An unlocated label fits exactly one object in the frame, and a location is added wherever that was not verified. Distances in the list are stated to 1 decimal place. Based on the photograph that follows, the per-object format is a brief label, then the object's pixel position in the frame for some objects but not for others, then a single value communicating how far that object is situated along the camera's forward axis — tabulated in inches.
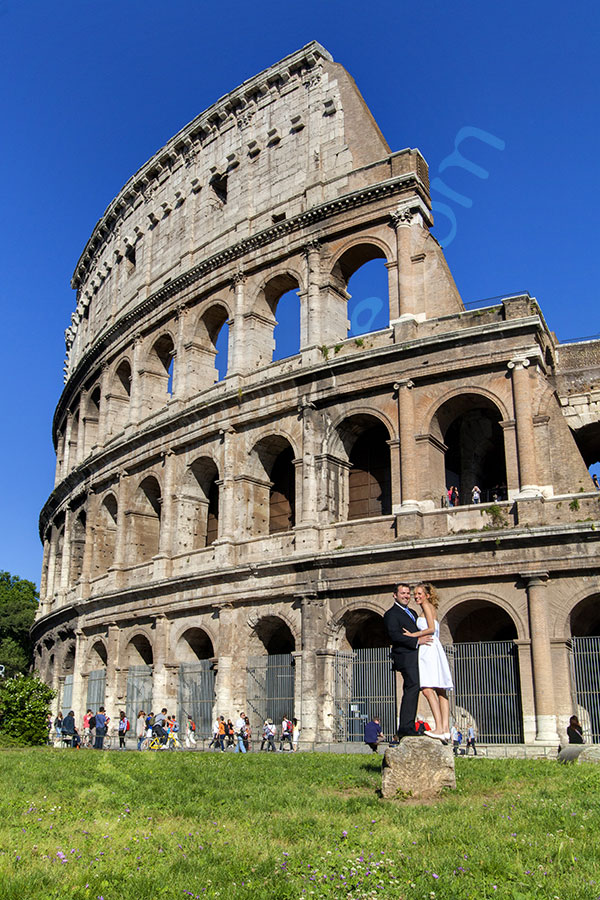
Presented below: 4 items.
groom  346.0
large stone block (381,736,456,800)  324.2
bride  345.4
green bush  868.0
